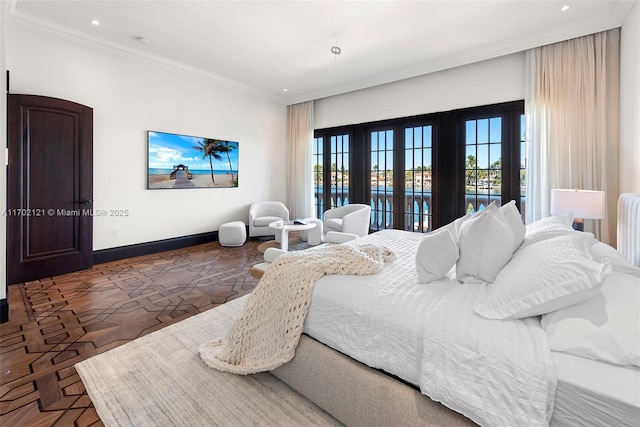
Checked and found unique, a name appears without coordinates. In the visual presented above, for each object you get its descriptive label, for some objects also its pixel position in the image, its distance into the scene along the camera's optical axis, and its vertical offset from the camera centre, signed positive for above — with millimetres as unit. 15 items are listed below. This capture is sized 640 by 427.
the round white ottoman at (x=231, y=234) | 5254 -393
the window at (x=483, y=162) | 4547 +782
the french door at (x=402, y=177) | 5270 +663
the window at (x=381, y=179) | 5738 +651
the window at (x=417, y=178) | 5250 +616
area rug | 1461 -1001
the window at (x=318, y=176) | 6770 +834
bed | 932 -503
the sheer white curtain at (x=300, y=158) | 6703 +1252
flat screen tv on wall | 4750 +913
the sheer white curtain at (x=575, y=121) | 3553 +1160
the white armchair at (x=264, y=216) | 5867 -80
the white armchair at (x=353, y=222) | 4883 -172
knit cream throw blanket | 1555 -546
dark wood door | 3346 +312
